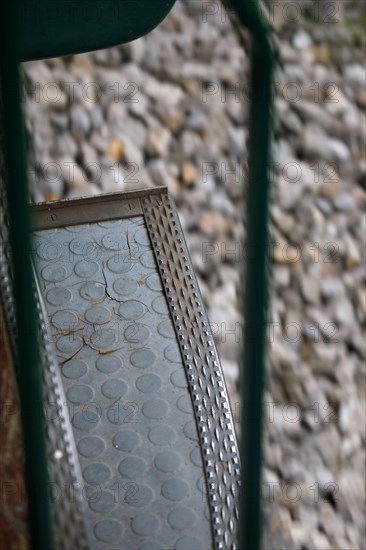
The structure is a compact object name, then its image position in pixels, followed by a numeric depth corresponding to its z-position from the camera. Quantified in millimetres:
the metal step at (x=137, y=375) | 2193
